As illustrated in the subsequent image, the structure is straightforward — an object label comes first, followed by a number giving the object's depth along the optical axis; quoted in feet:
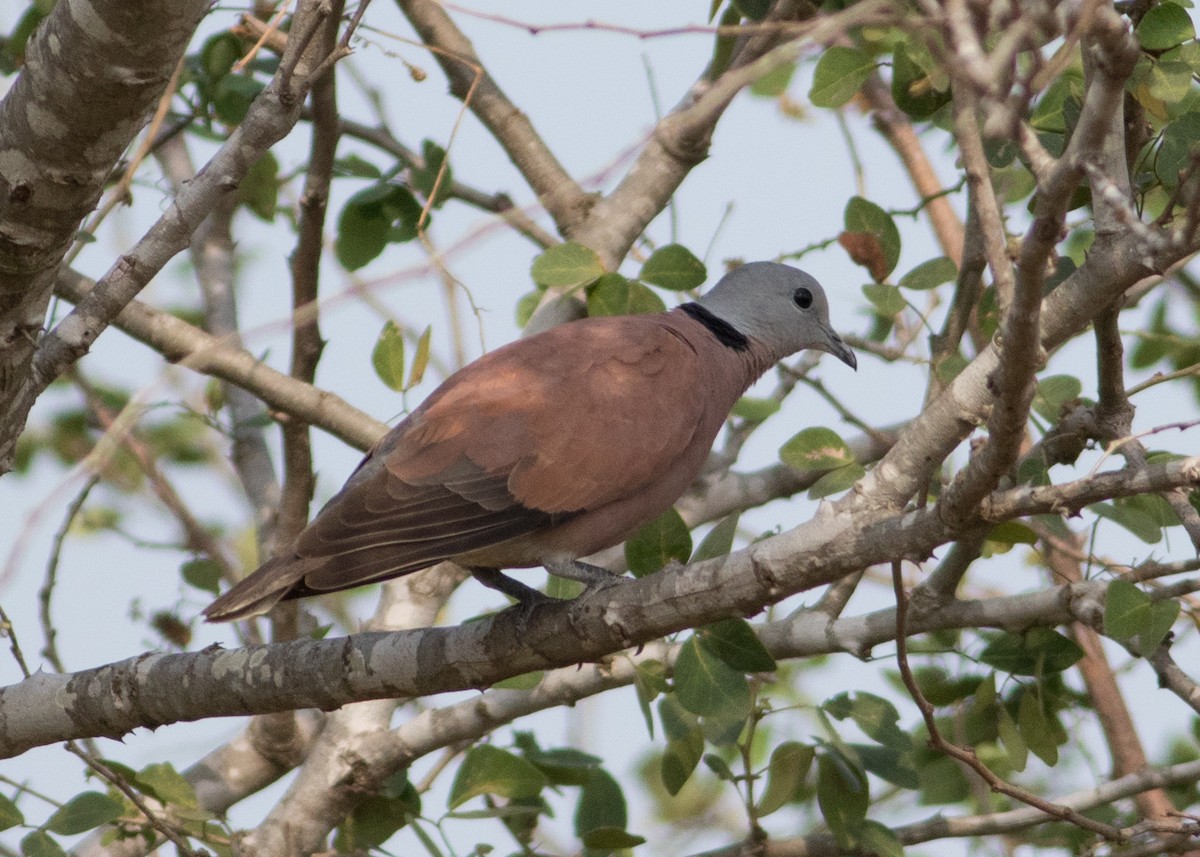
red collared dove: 23.38
